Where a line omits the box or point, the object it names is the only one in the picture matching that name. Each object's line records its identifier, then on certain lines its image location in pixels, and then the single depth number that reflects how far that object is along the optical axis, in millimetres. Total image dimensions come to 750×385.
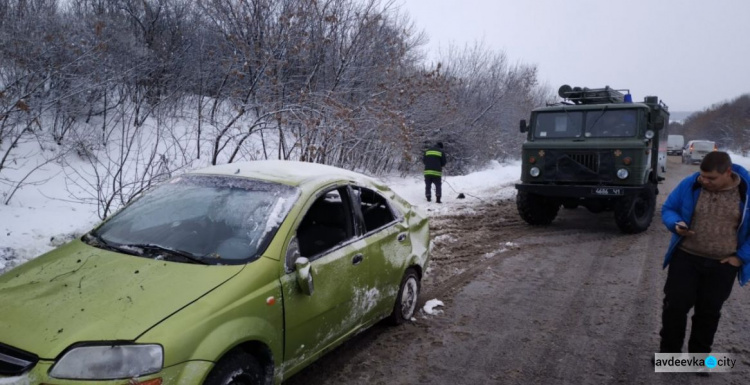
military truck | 8680
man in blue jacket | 3377
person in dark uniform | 12531
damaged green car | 2166
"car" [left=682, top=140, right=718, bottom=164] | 31144
